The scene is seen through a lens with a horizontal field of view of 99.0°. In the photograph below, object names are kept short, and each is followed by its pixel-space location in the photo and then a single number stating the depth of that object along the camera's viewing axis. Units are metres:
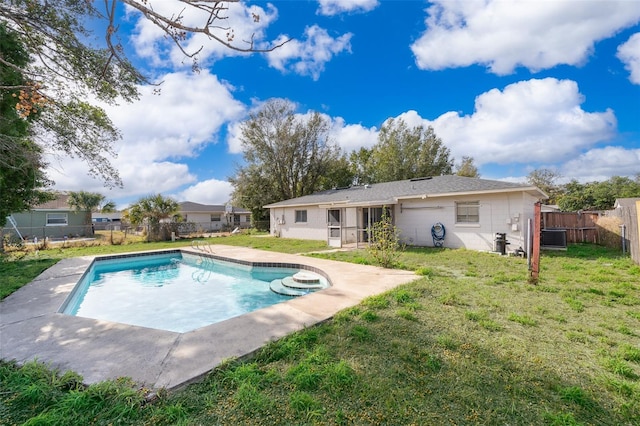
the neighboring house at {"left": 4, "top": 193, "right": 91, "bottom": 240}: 22.67
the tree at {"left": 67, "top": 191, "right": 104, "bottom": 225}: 26.27
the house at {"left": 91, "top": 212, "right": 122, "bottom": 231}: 46.97
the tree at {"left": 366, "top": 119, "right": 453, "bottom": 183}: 30.17
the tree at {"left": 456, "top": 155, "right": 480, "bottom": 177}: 33.94
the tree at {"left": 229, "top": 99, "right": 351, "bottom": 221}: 27.89
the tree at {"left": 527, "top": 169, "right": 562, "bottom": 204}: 37.47
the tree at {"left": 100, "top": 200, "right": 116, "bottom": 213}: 26.42
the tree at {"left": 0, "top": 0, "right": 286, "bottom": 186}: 2.58
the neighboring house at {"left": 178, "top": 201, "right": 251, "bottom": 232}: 33.08
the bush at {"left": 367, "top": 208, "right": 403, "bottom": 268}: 8.69
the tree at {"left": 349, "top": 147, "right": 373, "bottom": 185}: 33.26
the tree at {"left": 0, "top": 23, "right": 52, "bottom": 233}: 5.69
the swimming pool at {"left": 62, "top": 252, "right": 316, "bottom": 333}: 6.36
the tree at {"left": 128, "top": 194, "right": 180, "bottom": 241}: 18.87
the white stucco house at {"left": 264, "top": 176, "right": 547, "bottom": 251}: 11.10
